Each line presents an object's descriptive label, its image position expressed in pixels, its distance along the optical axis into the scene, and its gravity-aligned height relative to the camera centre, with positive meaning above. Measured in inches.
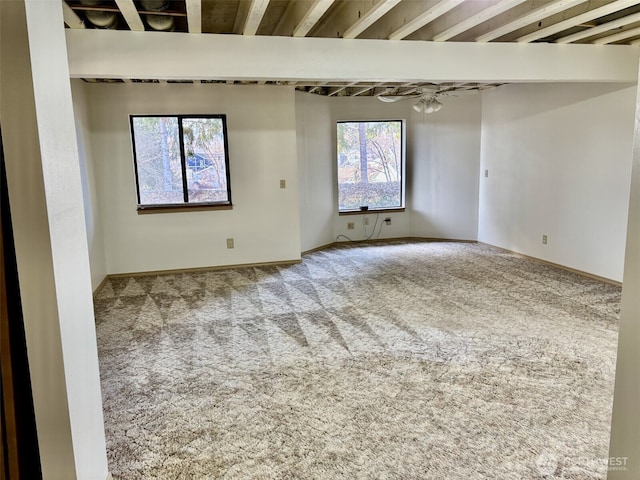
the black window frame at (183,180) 205.2 -2.3
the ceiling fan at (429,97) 193.6 +32.5
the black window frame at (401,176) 279.0 -3.5
